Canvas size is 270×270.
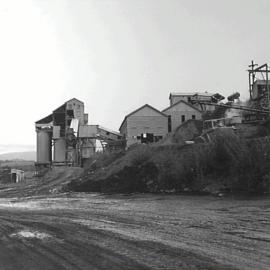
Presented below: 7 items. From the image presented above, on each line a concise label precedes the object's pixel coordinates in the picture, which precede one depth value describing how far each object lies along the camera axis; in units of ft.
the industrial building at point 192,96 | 250.16
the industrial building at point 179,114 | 214.28
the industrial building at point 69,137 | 191.83
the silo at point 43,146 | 205.26
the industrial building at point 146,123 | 205.05
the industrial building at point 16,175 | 216.04
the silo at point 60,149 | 195.52
